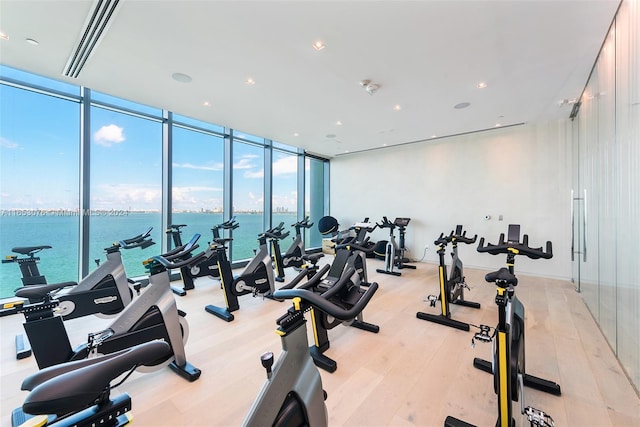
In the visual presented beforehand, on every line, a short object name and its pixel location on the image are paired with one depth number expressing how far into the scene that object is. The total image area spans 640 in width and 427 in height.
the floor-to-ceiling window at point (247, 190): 6.04
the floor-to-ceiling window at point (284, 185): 6.96
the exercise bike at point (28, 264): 2.81
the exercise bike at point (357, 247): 3.03
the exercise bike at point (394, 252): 5.75
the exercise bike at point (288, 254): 5.08
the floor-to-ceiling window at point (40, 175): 3.60
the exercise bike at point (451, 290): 3.14
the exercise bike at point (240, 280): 3.40
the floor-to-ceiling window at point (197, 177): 5.10
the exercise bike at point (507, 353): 1.49
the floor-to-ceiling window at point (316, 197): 8.73
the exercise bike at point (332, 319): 2.27
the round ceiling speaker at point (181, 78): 3.45
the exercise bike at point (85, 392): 0.70
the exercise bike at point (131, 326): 1.75
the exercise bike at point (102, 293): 2.72
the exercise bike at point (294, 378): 1.08
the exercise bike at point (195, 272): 4.40
